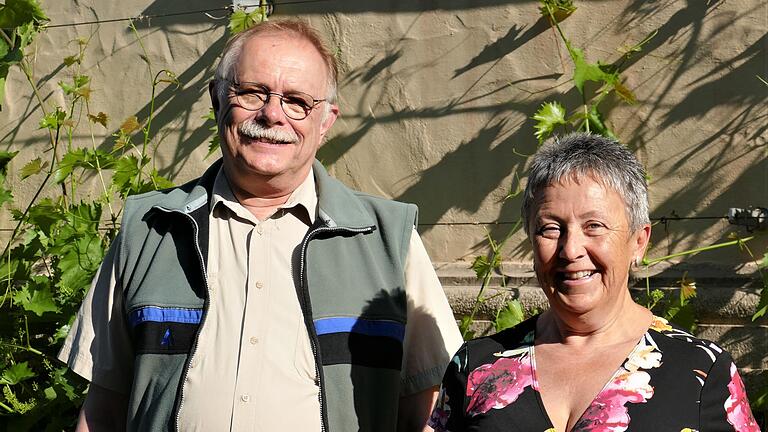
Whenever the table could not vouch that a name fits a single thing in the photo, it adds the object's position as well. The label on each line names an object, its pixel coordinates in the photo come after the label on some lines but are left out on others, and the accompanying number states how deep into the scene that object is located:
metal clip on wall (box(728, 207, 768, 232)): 3.75
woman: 2.10
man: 2.57
